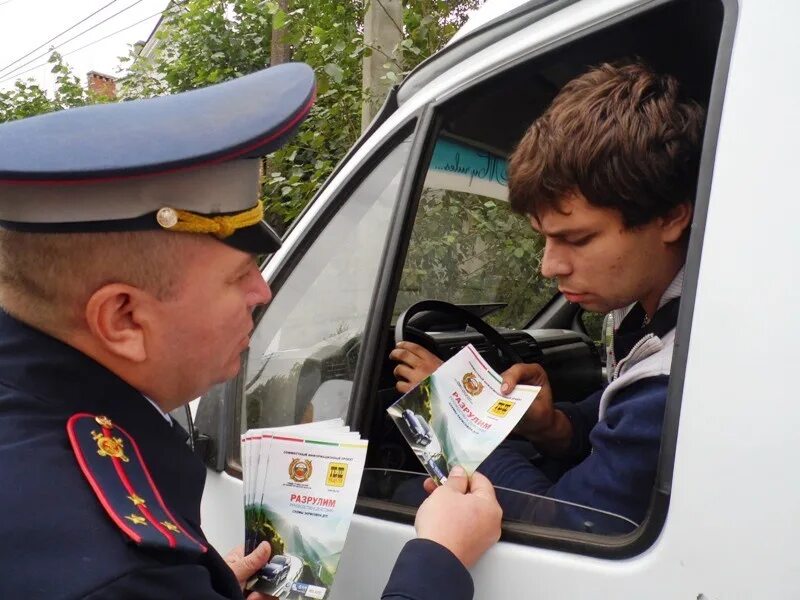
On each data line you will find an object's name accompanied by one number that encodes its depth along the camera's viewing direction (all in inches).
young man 49.6
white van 33.8
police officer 31.8
